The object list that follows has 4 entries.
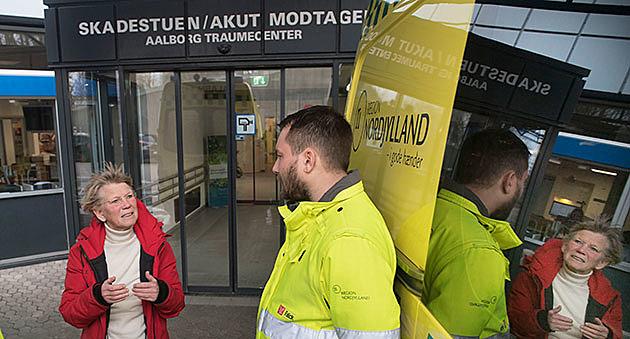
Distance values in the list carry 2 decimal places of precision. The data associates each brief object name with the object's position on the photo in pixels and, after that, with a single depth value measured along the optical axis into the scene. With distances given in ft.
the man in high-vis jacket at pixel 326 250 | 3.65
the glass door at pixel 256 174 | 15.74
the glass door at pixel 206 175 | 15.90
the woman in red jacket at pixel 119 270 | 7.15
